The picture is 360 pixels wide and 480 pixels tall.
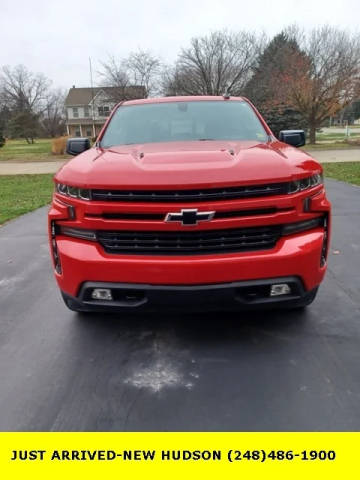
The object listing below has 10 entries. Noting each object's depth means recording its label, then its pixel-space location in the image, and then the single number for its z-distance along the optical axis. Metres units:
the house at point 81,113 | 54.78
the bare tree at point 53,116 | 64.44
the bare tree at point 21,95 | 65.94
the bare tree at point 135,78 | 35.91
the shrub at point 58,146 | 28.73
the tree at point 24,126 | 53.81
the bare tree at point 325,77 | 26.18
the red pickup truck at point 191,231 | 2.35
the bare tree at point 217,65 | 33.72
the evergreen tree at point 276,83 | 28.22
